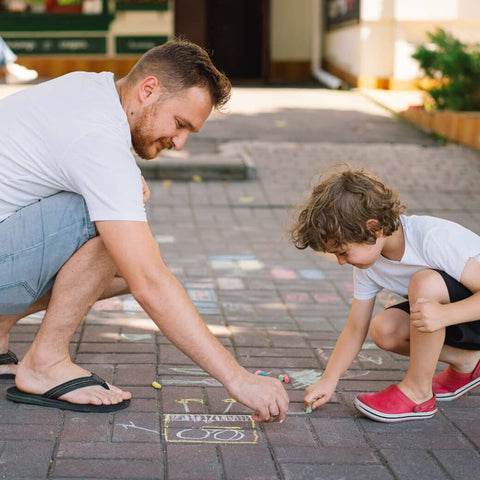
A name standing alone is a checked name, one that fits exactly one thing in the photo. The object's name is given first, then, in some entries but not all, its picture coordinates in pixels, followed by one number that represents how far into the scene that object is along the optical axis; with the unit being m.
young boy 2.65
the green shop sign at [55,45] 14.85
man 2.44
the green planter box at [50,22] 14.73
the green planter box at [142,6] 14.67
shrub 9.51
